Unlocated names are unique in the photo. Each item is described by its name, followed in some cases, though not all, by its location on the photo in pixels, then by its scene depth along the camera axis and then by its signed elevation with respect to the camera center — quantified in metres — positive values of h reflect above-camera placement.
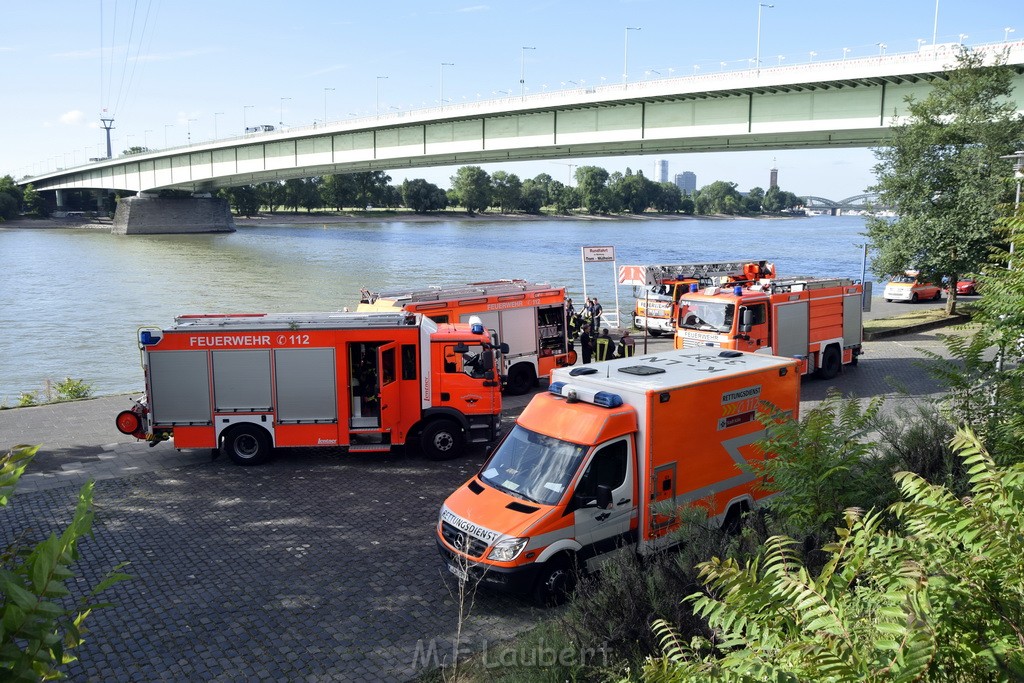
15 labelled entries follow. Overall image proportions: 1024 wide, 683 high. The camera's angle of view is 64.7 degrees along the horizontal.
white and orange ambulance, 7.87 -2.72
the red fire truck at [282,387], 12.93 -2.77
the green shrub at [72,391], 19.69 -4.33
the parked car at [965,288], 39.75 -3.74
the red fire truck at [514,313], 18.00 -2.28
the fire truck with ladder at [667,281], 27.59 -2.44
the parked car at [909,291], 38.28 -3.71
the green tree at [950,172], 25.73 +1.35
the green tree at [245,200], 117.25 +1.86
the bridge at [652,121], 28.50 +4.35
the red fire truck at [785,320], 18.28 -2.49
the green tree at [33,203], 106.75 +1.33
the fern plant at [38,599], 2.16 -1.06
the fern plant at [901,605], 2.53 -1.35
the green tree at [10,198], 100.31 +1.83
